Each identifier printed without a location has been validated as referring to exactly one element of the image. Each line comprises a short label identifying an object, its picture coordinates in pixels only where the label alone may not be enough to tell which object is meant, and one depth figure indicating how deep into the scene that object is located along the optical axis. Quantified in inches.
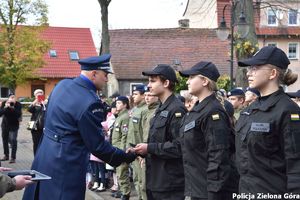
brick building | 1482.5
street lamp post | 536.4
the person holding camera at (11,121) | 550.0
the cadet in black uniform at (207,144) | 174.7
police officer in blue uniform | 186.9
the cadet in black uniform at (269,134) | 144.6
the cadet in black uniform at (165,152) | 211.5
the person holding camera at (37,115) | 485.4
